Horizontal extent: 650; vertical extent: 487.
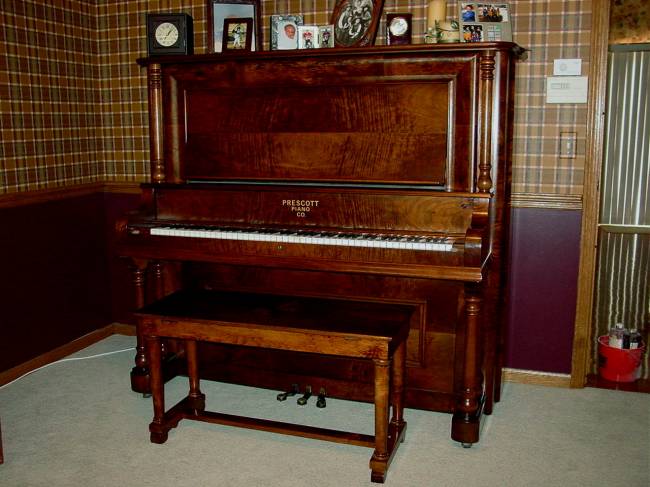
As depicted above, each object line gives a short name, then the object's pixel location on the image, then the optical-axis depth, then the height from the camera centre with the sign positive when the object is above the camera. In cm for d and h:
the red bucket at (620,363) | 334 -113
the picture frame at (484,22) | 295 +48
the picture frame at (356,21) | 289 +49
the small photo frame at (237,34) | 321 +47
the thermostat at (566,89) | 306 +20
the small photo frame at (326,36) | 308 +45
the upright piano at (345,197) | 266 -26
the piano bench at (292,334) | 236 -71
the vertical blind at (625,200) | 383 -38
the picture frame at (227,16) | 322 +56
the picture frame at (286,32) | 317 +48
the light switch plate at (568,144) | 312 -5
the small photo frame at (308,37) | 310 +44
